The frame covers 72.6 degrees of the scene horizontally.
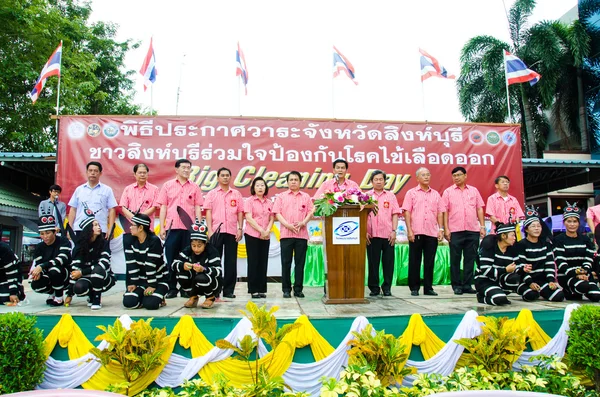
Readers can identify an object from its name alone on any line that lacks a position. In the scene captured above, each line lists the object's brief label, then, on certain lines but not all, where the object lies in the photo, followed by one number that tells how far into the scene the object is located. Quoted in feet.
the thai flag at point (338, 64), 26.84
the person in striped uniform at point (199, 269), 13.05
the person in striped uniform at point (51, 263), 13.70
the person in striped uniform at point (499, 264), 14.11
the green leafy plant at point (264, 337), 8.61
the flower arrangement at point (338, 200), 13.56
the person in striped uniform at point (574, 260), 14.49
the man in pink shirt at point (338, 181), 15.60
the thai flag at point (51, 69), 24.26
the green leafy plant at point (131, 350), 8.80
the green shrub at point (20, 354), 8.52
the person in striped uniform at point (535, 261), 14.32
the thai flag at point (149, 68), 26.23
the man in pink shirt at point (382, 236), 16.10
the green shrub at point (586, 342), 9.64
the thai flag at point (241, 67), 27.02
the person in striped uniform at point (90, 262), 13.06
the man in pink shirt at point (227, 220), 15.89
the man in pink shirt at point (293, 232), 15.65
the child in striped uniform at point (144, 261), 13.37
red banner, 22.62
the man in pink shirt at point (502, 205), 18.28
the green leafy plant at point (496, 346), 9.36
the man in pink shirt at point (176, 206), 16.28
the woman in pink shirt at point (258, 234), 15.75
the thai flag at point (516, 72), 26.55
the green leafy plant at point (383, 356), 8.68
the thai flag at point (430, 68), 26.53
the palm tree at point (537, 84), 47.31
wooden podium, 13.60
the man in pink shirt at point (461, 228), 17.07
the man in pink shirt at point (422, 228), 16.67
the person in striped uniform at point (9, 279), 13.60
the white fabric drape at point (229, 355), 9.44
